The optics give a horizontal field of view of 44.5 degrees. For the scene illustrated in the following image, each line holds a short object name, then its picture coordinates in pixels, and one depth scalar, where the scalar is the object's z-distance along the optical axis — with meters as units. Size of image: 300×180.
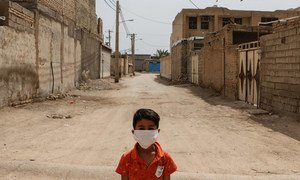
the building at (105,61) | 34.86
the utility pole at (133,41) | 67.75
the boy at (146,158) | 2.45
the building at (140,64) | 97.85
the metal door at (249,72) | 12.93
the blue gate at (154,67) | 95.26
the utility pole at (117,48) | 32.62
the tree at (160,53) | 98.88
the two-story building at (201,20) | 35.29
